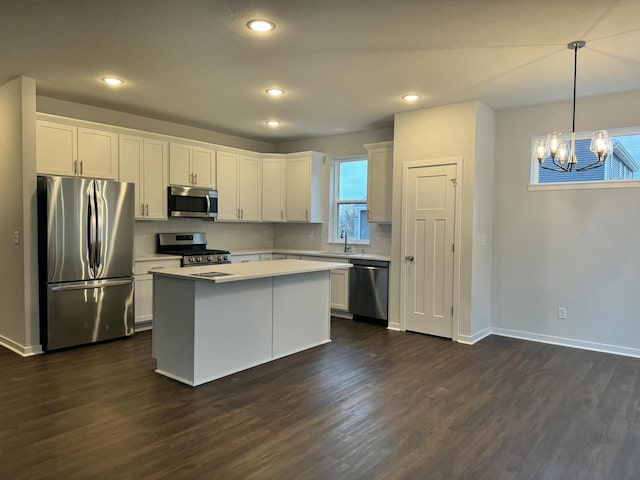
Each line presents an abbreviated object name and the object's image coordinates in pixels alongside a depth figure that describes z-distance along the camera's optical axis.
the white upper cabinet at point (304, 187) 6.61
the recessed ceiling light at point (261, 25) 2.91
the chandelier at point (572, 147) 3.31
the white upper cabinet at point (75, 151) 4.44
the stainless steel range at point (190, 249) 5.48
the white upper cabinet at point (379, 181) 5.72
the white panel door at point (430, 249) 4.94
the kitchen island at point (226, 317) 3.48
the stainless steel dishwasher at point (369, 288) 5.54
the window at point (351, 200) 6.51
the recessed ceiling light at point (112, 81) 4.12
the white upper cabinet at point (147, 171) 5.13
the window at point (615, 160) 4.37
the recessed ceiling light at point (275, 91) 4.43
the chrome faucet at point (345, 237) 6.45
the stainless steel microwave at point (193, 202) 5.56
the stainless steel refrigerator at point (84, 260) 4.25
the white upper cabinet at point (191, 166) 5.61
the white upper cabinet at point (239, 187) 6.24
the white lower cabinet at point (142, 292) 5.01
